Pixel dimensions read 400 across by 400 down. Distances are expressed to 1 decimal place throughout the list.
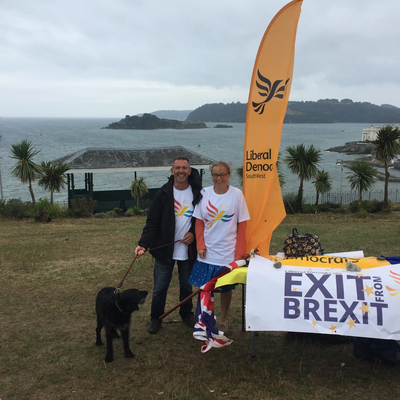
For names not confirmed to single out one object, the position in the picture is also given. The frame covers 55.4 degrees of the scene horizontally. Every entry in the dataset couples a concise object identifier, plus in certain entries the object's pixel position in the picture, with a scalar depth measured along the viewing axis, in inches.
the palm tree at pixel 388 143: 778.2
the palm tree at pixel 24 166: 772.6
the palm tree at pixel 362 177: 836.6
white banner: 132.0
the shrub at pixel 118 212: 740.0
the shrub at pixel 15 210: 677.9
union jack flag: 143.4
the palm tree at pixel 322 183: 868.0
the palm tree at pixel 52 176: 785.6
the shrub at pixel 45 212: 624.7
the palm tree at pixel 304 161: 840.3
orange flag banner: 169.3
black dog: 147.9
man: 164.7
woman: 154.6
